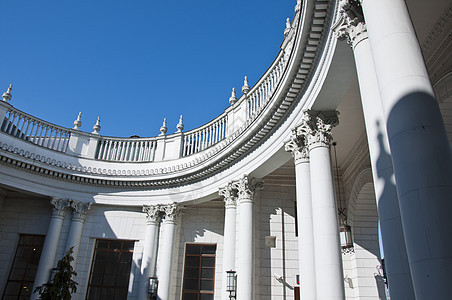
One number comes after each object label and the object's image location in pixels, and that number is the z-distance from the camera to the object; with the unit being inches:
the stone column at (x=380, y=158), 227.3
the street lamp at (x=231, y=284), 541.3
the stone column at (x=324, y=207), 355.6
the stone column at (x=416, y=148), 170.2
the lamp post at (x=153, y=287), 681.0
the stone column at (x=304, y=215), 398.9
